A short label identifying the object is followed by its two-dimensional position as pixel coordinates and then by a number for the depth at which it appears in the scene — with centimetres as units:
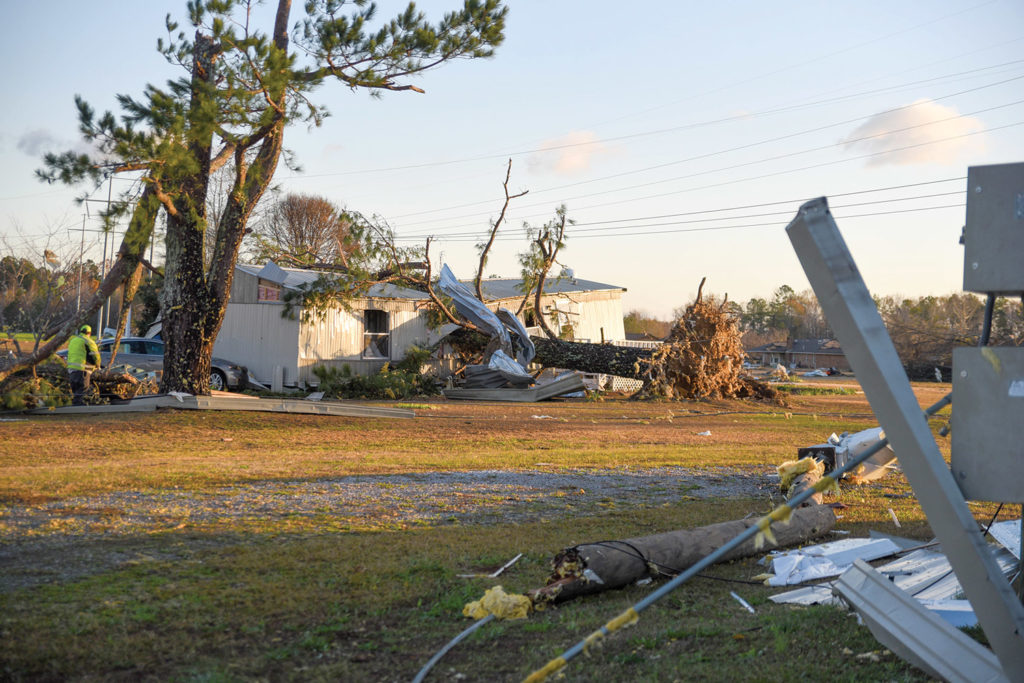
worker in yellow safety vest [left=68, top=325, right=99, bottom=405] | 1559
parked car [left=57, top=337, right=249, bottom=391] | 2239
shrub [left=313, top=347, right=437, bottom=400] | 2167
